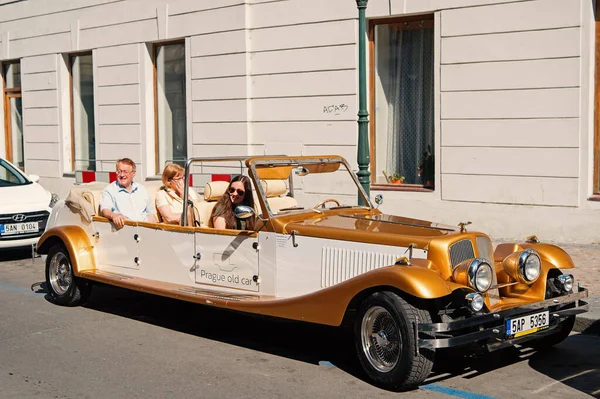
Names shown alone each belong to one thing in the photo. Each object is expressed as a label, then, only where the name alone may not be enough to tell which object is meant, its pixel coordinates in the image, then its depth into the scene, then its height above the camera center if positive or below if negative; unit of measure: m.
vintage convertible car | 6.04 -0.97
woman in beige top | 8.53 -0.44
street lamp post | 10.79 +0.42
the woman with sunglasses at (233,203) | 7.56 -0.48
